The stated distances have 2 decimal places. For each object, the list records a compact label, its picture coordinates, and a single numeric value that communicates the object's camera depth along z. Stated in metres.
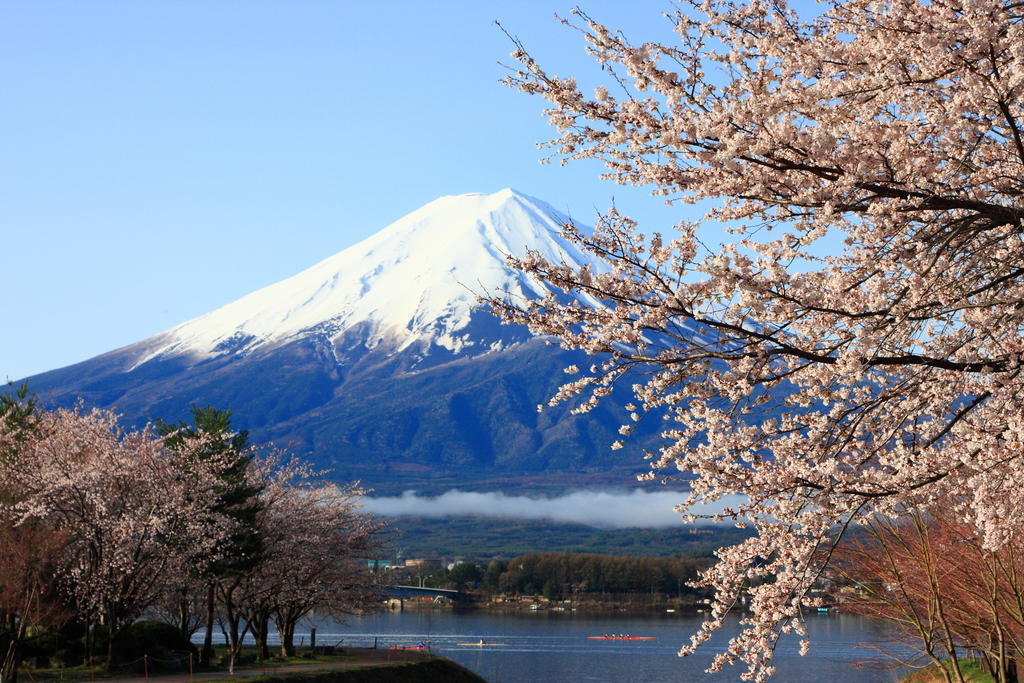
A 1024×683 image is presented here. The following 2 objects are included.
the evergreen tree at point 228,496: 40.16
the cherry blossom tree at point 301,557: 46.75
